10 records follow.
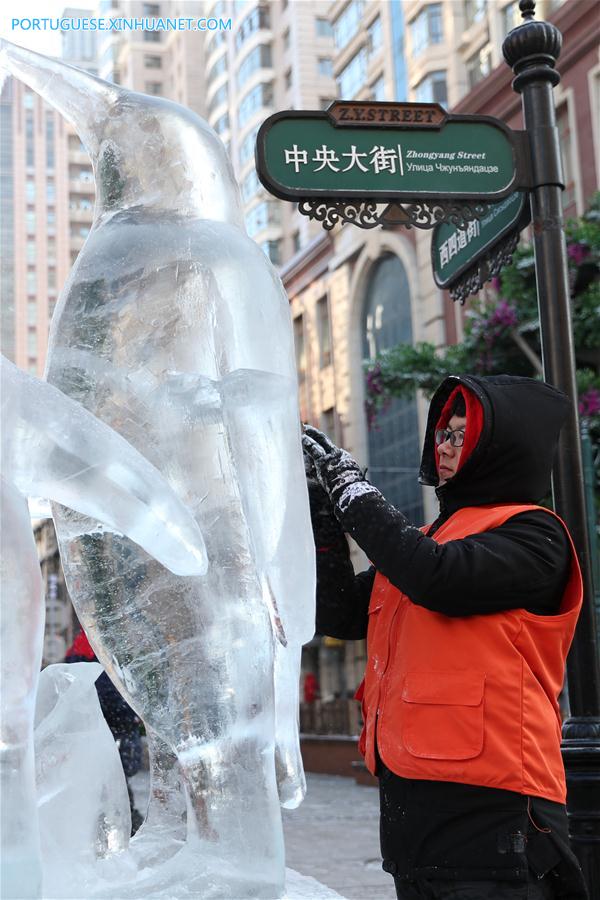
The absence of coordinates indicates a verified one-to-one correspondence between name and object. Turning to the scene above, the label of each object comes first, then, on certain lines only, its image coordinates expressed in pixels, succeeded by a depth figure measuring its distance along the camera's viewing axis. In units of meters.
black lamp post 3.61
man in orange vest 2.02
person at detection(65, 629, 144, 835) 4.83
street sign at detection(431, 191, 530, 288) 4.10
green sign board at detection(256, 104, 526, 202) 3.74
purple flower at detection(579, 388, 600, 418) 10.23
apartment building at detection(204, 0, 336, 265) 29.55
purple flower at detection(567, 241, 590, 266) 11.05
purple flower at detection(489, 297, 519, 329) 11.54
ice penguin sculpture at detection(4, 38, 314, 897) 1.80
